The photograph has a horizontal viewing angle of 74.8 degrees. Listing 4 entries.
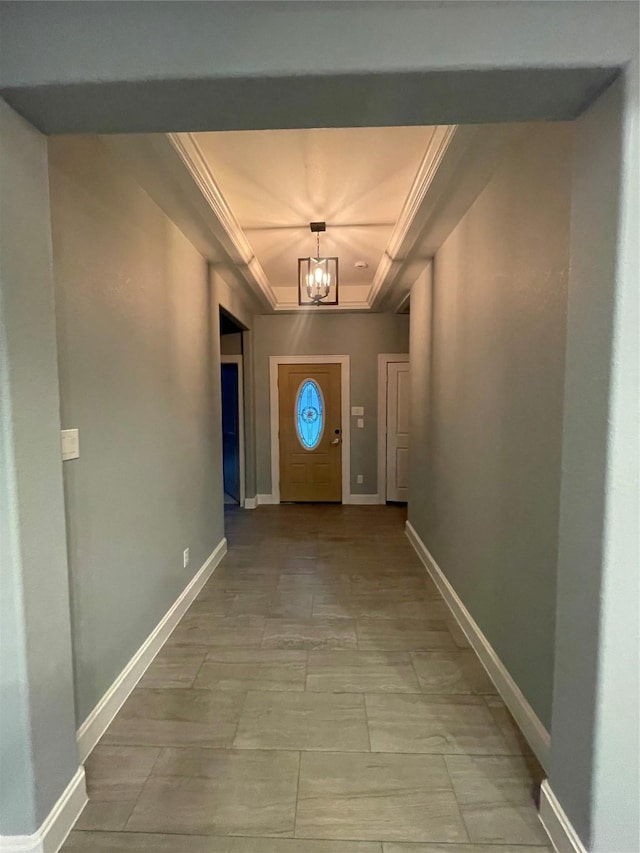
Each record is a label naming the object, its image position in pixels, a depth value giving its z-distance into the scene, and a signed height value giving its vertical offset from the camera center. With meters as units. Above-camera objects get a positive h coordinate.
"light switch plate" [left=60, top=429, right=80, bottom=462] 1.60 -0.17
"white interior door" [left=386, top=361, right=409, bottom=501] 5.55 -0.44
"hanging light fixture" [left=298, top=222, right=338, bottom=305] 3.23 +0.94
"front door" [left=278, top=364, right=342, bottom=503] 5.62 -0.46
